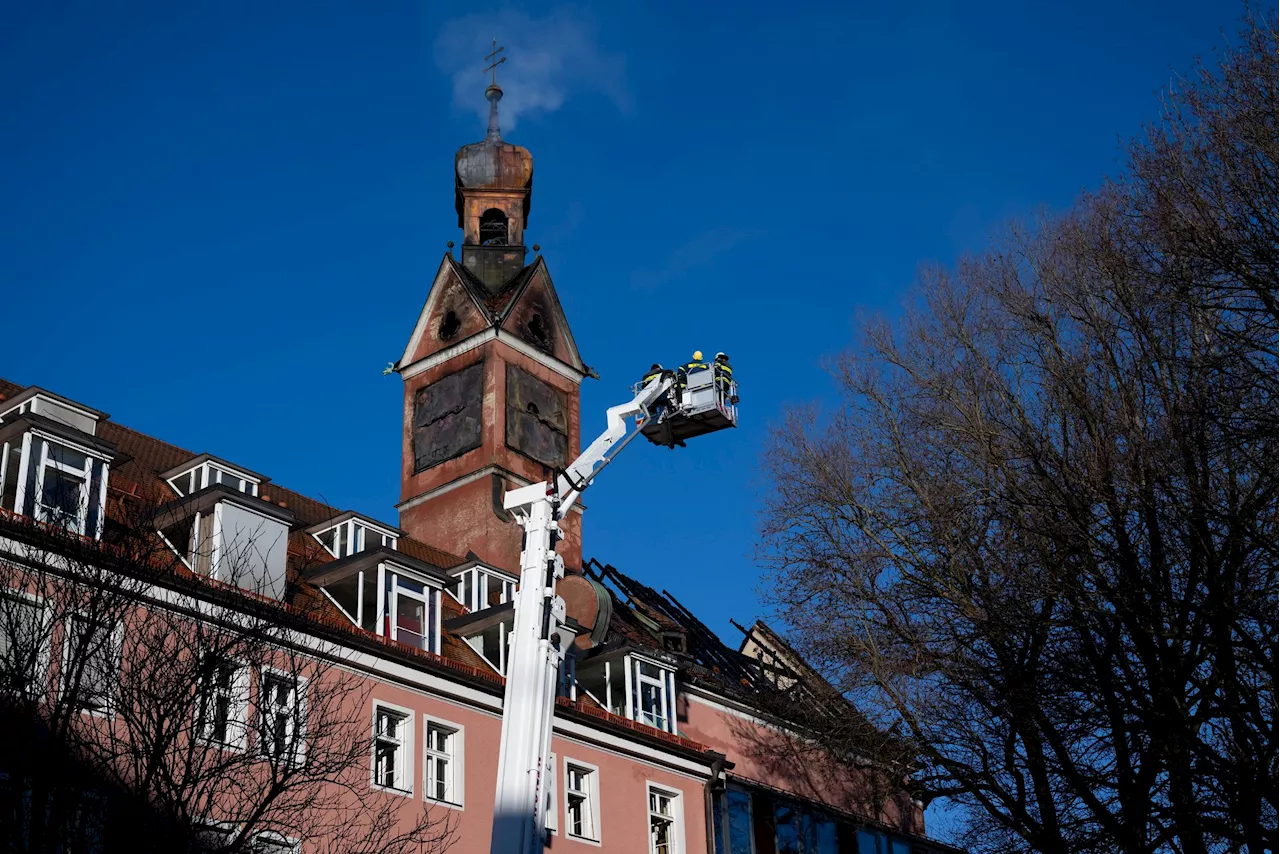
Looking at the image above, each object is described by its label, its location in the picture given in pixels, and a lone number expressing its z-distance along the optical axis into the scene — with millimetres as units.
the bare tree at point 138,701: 16812
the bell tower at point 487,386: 39688
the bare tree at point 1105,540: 22500
